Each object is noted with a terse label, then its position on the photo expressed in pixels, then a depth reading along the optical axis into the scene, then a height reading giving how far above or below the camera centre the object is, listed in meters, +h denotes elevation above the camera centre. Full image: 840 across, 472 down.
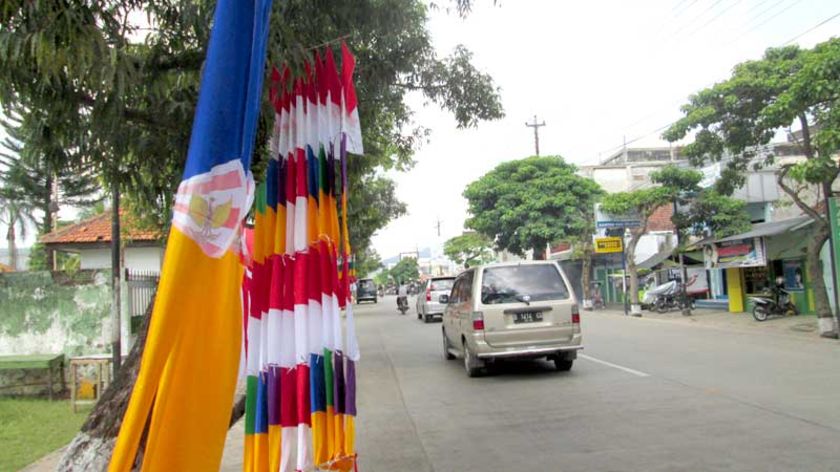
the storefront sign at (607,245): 30.61 +1.72
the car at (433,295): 25.80 -0.12
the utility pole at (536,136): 40.53 +9.01
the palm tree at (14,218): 29.01 +4.56
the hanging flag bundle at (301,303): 3.88 -0.03
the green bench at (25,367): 9.90 -0.82
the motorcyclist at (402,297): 35.75 -0.20
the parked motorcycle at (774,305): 20.20 -0.90
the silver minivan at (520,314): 10.72 -0.43
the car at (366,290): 58.96 +0.42
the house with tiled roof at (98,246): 19.72 +1.81
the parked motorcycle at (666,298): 27.52 -0.73
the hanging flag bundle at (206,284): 2.12 +0.06
